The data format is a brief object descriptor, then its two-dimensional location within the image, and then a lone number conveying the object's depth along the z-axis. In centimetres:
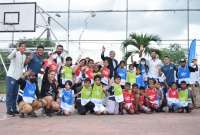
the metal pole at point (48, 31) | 1564
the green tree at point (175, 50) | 1535
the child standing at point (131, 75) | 925
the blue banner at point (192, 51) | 1126
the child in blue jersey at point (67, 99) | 827
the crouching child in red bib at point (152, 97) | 896
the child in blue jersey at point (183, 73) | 938
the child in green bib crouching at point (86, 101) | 849
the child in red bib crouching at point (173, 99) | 904
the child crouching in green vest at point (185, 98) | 897
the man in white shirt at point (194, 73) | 957
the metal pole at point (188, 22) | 1473
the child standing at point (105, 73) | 897
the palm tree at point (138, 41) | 1428
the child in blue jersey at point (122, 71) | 916
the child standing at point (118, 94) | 861
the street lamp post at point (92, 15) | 1552
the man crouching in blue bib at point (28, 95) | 765
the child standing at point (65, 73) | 863
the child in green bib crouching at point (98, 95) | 851
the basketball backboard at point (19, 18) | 1468
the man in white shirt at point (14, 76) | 793
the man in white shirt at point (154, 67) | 934
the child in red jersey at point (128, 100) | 864
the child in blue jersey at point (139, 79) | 926
